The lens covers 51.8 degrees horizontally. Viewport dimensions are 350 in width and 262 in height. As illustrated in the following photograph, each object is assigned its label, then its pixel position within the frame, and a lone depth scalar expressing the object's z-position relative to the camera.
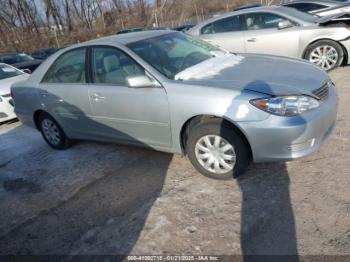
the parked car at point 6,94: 7.36
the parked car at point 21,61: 13.54
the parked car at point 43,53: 17.68
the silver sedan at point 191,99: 3.25
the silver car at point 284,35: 6.82
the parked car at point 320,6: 9.05
